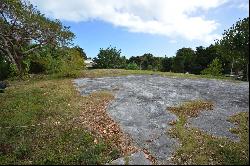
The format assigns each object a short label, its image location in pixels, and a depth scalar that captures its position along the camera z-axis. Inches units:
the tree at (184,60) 1520.6
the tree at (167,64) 1794.6
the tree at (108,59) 1067.4
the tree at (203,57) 1356.4
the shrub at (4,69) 695.3
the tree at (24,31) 493.2
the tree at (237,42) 316.2
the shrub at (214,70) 867.5
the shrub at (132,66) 1133.3
